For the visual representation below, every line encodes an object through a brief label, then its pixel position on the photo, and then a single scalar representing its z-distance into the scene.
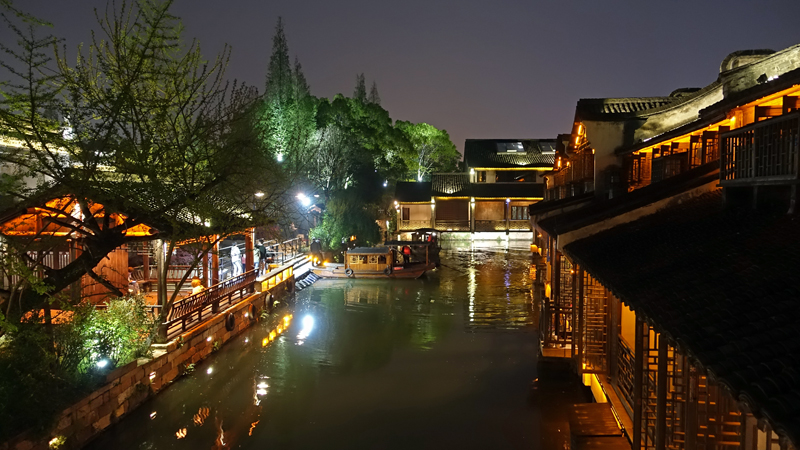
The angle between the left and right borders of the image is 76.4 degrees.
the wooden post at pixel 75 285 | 12.44
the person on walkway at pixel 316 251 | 30.36
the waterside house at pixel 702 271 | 3.57
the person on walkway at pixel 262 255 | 22.78
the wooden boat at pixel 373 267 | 27.34
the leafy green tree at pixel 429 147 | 53.66
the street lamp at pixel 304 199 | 30.53
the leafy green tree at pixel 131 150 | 8.83
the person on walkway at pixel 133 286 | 14.97
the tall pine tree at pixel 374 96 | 63.88
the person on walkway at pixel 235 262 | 20.48
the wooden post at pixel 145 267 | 16.83
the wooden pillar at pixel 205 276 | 16.78
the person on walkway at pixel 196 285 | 16.12
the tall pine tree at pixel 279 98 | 38.50
